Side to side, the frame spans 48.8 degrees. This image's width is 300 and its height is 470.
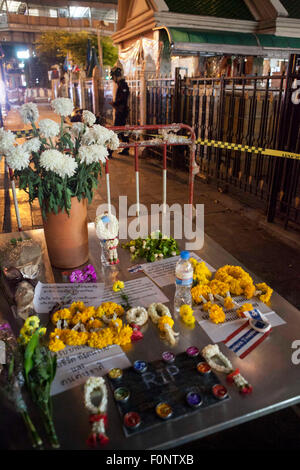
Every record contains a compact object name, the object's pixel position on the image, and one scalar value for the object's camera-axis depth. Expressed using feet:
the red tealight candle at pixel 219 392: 4.08
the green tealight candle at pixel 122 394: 4.04
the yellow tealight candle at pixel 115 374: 4.32
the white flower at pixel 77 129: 6.51
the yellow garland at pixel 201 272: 6.35
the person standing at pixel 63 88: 82.38
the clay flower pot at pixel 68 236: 6.38
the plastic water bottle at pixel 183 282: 5.56
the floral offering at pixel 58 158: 5.58
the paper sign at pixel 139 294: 5.96
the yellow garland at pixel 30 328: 4.89
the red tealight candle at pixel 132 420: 3.70
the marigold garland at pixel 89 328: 4.89
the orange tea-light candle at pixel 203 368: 4.44
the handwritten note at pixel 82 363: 4.33
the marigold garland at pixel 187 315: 5.36
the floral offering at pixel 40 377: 3.67
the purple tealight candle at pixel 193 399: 3.97
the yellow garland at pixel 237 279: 6.14
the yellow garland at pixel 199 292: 5.89
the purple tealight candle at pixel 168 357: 4.60
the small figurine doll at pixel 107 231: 6.75
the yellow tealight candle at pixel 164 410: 3.84
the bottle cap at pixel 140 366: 4.43
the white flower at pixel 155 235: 8.10
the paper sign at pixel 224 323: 5.16
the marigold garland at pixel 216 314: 5.39
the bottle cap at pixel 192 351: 4.70
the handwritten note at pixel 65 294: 5.84
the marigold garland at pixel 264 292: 5.98
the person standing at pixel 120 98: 31.12
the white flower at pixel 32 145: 5.83
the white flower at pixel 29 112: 6.07
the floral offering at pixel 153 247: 7.54
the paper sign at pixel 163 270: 6.63
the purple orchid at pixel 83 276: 6.51
